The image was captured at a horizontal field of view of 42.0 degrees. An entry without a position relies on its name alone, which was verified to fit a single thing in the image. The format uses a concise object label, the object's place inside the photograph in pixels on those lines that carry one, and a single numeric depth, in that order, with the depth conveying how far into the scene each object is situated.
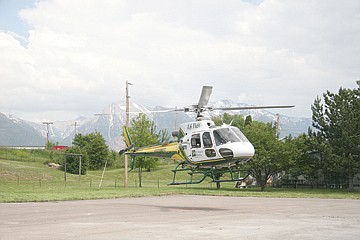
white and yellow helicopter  20.78
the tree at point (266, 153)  43.12
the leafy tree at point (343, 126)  41.38
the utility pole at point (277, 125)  50.41
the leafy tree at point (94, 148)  79.81
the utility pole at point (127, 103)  42.41
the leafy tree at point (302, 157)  44.78
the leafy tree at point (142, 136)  48.28
